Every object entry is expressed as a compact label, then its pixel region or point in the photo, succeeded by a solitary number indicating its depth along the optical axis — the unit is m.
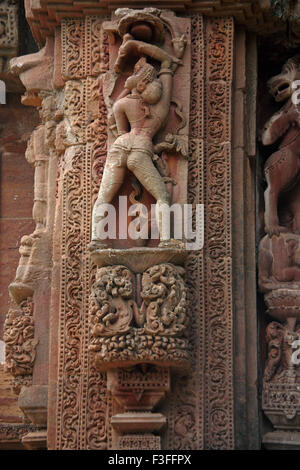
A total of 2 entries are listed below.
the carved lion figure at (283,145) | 11.83
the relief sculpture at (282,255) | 11.33
